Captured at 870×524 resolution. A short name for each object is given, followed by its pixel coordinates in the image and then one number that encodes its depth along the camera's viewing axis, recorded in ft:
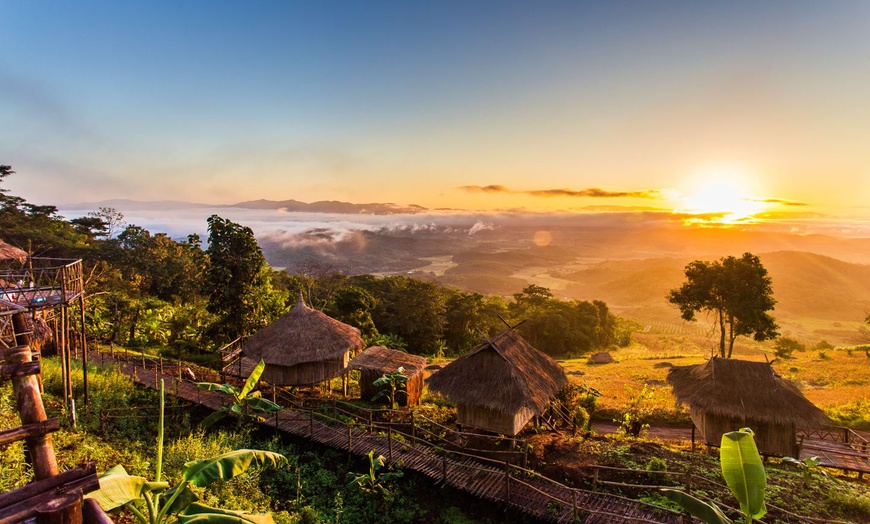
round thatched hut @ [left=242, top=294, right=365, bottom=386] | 53.26
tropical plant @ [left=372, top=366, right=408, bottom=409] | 49.62
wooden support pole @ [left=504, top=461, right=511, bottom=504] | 29.91
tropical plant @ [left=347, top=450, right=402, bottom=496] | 31.68
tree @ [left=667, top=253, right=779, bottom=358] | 83.46
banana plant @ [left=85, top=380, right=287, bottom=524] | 15.07
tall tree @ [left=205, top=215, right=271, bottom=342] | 62.75
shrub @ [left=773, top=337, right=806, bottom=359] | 115.03
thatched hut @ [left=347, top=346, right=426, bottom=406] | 53.52
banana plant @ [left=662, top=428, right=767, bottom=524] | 18.78
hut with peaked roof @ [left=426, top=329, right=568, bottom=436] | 39.34
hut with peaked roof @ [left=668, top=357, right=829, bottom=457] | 40.34
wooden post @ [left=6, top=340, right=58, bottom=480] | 8.86
